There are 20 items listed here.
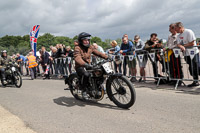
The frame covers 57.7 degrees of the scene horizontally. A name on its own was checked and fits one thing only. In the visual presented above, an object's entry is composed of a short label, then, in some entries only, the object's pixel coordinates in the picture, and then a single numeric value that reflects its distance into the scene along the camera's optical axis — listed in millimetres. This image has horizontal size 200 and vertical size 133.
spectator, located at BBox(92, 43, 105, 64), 8636
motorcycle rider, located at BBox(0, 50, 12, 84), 9336
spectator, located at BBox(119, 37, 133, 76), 8055
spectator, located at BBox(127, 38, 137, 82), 7917
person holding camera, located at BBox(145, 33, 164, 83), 7006
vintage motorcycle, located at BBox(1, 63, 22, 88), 8859
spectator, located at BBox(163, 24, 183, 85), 6255
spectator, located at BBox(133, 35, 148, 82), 7609
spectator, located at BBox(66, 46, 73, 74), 10787
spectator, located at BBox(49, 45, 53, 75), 12445
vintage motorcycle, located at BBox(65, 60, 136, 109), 4094
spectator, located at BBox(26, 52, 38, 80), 12492
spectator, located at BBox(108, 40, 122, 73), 8328
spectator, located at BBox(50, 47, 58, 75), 11930
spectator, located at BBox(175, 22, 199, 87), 5877
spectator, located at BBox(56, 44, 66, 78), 11320
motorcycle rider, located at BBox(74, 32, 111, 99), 4531
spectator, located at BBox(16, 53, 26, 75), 15620
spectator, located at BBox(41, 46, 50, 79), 12146
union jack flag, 16728
